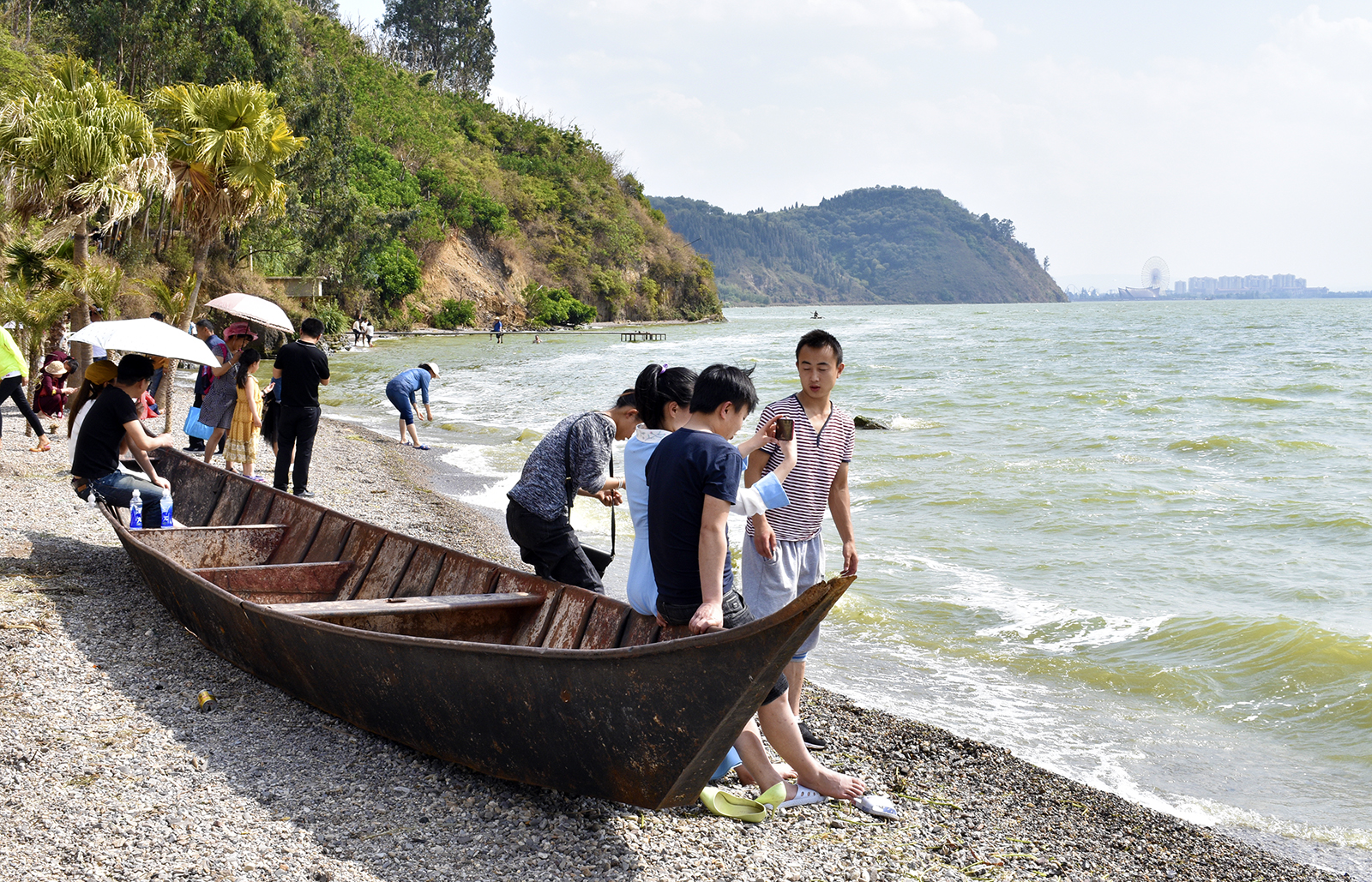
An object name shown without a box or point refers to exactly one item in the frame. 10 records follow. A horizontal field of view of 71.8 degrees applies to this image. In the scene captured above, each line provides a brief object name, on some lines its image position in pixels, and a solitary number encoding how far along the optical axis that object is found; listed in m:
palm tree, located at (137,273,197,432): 14.09
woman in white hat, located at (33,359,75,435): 13.01
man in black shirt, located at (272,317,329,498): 8.84
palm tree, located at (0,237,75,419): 13.30
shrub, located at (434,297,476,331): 57.75
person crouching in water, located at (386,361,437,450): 14.95
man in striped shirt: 4.07
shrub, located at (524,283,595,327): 65.88
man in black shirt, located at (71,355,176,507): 6.59
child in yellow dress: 9.48
